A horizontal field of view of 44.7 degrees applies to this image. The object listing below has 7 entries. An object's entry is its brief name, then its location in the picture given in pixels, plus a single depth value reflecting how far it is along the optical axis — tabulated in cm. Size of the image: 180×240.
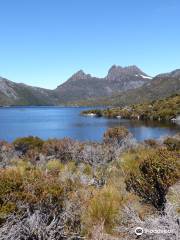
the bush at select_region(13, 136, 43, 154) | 2043
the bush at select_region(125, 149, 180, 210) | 590
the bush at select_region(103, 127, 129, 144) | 2220
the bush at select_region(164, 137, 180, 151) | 1910
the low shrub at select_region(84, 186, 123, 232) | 529
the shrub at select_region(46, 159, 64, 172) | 1190
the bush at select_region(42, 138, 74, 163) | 1635
